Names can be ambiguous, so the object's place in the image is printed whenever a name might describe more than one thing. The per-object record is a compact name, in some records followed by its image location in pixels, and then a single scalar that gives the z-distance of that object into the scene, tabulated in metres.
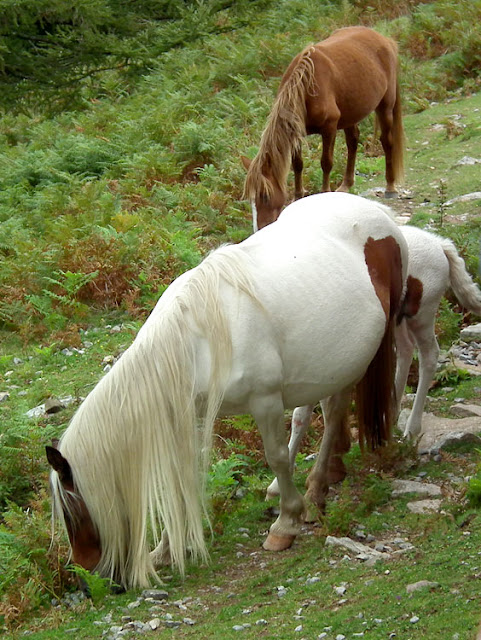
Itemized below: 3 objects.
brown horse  8.20
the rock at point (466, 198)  9.31
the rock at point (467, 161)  10.74
